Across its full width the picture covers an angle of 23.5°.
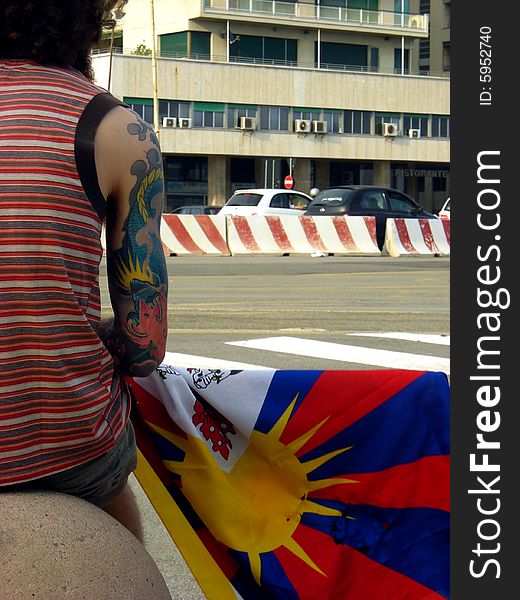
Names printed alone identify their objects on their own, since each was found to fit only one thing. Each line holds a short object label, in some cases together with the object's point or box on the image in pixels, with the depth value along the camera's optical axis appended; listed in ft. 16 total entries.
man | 7.98
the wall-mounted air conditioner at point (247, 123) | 216.13
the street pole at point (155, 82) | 185.47
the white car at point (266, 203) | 103.30
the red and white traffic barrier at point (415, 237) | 83.87
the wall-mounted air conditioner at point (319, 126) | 223.71
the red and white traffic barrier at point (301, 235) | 81.25
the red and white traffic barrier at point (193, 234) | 78.74
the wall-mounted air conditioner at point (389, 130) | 233.35
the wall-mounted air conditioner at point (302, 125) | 221.25
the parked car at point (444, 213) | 123.91
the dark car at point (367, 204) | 86.74
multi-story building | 212.84
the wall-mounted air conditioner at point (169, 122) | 210.38
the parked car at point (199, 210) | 147.24
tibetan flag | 10.16
